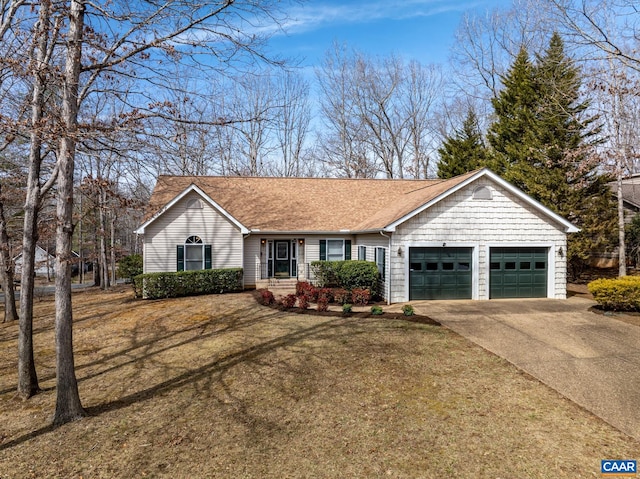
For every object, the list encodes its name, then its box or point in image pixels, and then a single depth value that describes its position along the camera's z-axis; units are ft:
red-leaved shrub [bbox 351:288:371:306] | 42.24
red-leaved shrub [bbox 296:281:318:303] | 42.65
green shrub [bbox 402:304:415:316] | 35.17
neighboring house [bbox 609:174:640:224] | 75.51
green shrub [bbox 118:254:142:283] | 75.46
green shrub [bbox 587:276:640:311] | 35.40
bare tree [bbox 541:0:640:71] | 29.84
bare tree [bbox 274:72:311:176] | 114.43
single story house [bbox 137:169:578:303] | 44.16
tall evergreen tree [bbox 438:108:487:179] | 93.35
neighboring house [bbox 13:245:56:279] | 71.28
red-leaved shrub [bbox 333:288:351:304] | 42.47
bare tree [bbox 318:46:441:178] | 106.93
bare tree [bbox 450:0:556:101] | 82.28
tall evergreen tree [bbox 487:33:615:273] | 58.18
